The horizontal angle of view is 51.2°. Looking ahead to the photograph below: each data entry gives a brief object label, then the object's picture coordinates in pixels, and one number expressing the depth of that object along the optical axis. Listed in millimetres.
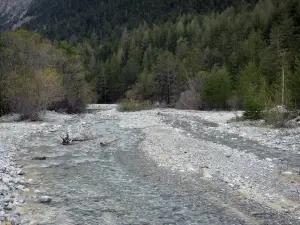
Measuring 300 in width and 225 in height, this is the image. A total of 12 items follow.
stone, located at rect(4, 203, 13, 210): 8925
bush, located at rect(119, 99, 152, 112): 51094
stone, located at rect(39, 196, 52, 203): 9859
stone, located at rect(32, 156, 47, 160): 15859
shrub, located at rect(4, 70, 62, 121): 30656
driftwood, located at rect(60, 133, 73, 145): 19880
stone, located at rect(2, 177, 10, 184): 11018
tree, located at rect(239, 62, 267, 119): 25944
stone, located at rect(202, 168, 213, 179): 12555
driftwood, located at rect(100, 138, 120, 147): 20047
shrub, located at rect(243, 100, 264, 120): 27797
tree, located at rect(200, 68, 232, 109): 46438
